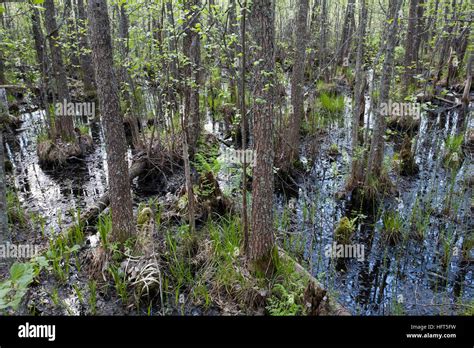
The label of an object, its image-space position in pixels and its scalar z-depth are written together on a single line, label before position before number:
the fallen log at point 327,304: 4.48
